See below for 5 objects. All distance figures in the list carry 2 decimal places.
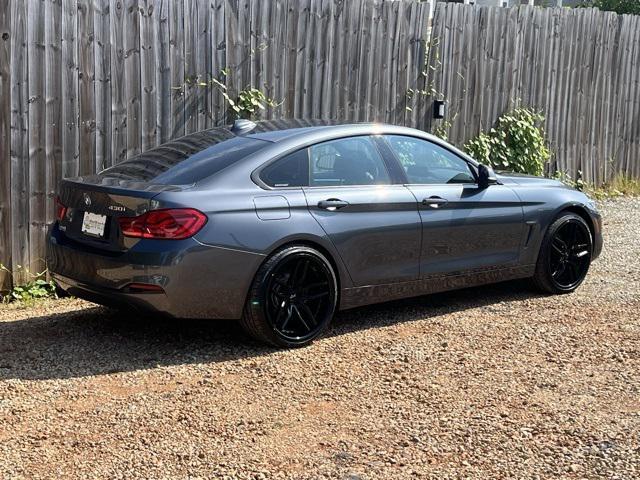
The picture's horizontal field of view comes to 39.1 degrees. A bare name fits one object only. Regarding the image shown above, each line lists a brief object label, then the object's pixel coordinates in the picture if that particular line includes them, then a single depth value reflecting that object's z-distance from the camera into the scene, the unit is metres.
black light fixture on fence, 10.47
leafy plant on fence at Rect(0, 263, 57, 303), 7.20
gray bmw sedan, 5.42
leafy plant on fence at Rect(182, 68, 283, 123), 8.32
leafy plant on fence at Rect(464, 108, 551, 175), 11.13
